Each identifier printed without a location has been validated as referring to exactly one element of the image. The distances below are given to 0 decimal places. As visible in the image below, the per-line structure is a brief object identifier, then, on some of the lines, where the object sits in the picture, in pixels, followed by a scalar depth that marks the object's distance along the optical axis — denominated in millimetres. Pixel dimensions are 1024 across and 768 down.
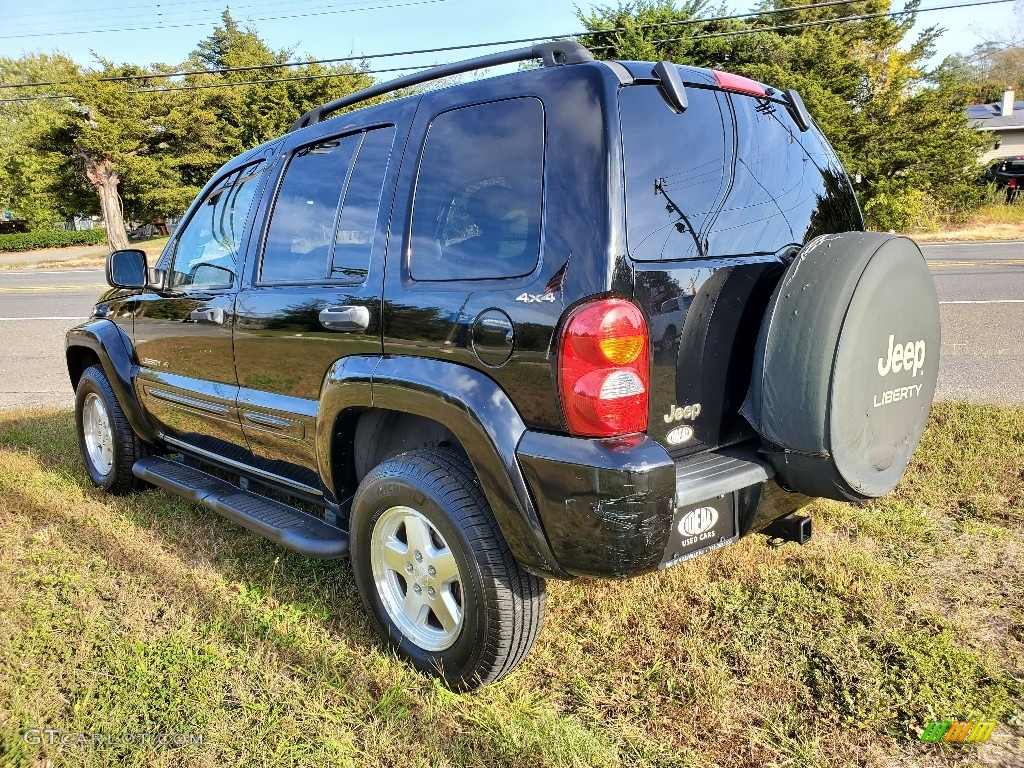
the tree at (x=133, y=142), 27484
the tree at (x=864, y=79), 19781
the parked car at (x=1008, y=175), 25156
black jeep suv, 2025
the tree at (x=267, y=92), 28859
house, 36625
